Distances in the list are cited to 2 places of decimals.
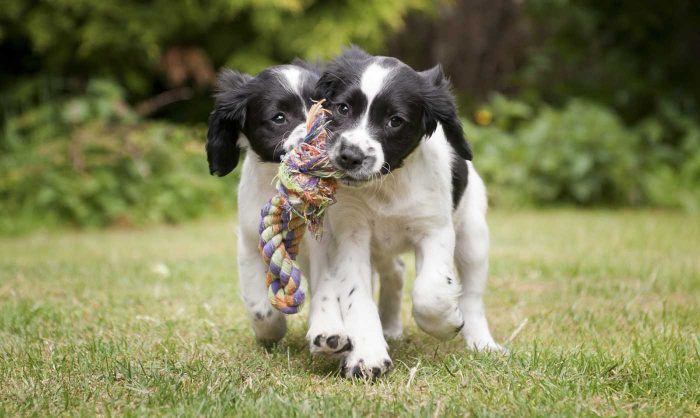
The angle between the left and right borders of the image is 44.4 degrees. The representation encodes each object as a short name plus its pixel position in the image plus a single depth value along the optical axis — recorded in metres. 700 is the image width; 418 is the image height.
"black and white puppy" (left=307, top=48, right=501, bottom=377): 2.99
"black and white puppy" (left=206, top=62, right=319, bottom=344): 3.27
